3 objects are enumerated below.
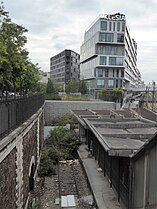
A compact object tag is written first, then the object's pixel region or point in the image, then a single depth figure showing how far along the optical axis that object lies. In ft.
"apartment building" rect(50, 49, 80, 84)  235.20
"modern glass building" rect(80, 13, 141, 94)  131.59
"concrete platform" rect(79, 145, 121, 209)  25.16
